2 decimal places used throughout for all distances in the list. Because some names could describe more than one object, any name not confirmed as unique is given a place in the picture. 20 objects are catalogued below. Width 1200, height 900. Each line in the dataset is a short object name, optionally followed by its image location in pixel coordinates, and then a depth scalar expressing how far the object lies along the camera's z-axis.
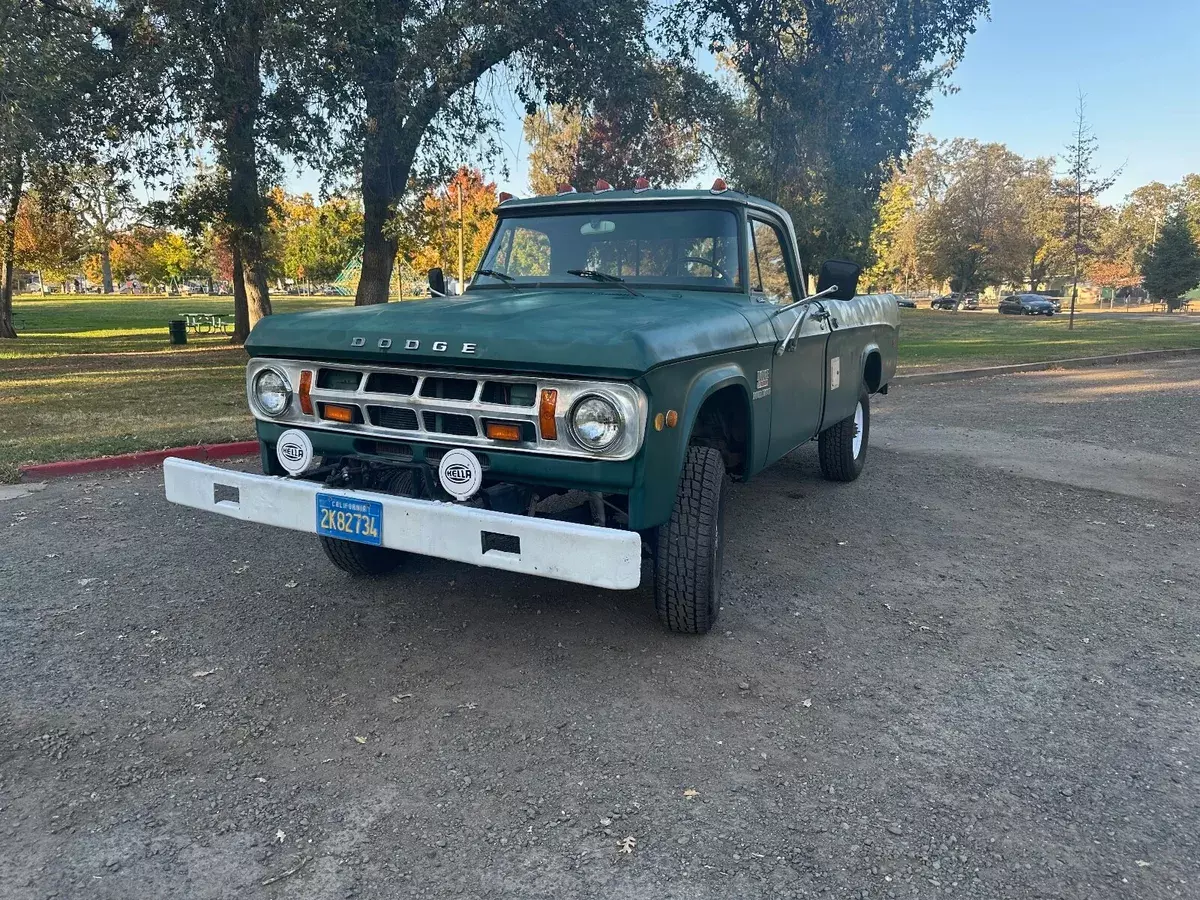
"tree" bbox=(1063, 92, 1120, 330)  27.52
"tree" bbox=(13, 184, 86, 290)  24.22
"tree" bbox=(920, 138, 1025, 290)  53.19
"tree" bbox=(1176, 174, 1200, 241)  83.44
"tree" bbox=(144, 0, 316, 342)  10.88
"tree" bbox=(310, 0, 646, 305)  11.06
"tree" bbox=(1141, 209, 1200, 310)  52.47
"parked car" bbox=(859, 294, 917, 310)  53.99
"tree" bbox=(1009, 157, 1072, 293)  53.91
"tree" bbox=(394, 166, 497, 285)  16.09
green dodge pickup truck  3.23
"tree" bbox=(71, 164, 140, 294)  15.87
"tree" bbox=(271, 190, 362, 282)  17.47
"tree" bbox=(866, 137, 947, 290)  52.19
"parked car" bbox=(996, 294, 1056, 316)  46.91
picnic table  26.42
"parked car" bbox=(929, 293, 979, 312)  55.31
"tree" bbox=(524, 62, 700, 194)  13.97
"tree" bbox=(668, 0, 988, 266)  14.91
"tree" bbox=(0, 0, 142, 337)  11.19
